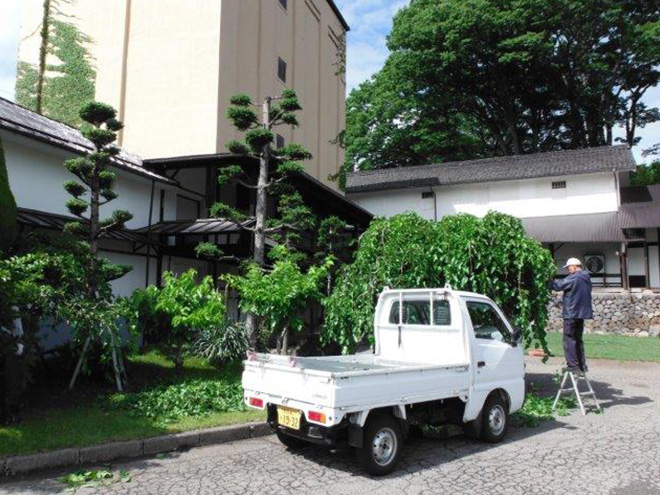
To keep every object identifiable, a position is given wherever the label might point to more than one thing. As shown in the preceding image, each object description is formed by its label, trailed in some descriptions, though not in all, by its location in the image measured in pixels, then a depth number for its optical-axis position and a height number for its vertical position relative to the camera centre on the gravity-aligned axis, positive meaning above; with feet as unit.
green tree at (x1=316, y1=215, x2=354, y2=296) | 55.47 +7.33
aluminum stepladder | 26.91 -4.29
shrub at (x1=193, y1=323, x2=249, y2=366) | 36.50 -2.63
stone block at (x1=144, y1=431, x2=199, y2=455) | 20.44 -5.40
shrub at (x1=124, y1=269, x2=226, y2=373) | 29.63 -0.02
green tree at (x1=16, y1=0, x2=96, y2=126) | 65.82 +29.43
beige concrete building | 61.52 +31.03
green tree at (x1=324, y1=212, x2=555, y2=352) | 29.48 +2.46
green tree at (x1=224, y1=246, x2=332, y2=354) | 31.86 +1.00
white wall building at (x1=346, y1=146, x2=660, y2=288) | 83.97 +20.70
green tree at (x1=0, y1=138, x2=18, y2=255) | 23.30 +4.14
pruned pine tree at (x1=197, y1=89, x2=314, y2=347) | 38.60 +10.34
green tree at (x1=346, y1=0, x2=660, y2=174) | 105.81 +51.50
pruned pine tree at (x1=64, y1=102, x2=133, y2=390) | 30.94 +7.95
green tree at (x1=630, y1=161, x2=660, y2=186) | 119.65 +31.31
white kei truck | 17.49 -2.67
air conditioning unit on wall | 86.07 +7.97
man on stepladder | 28.58 -0.08
